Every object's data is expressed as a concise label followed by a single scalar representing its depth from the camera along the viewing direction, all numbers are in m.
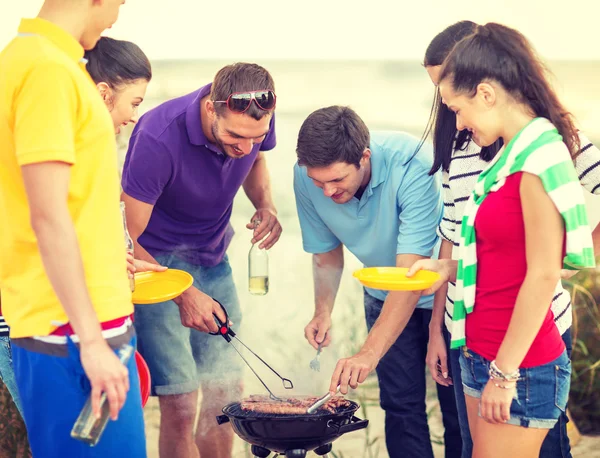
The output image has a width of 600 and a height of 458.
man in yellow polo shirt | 1.67
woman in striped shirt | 2.39
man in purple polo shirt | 3.04
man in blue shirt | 2.99
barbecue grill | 2.74
